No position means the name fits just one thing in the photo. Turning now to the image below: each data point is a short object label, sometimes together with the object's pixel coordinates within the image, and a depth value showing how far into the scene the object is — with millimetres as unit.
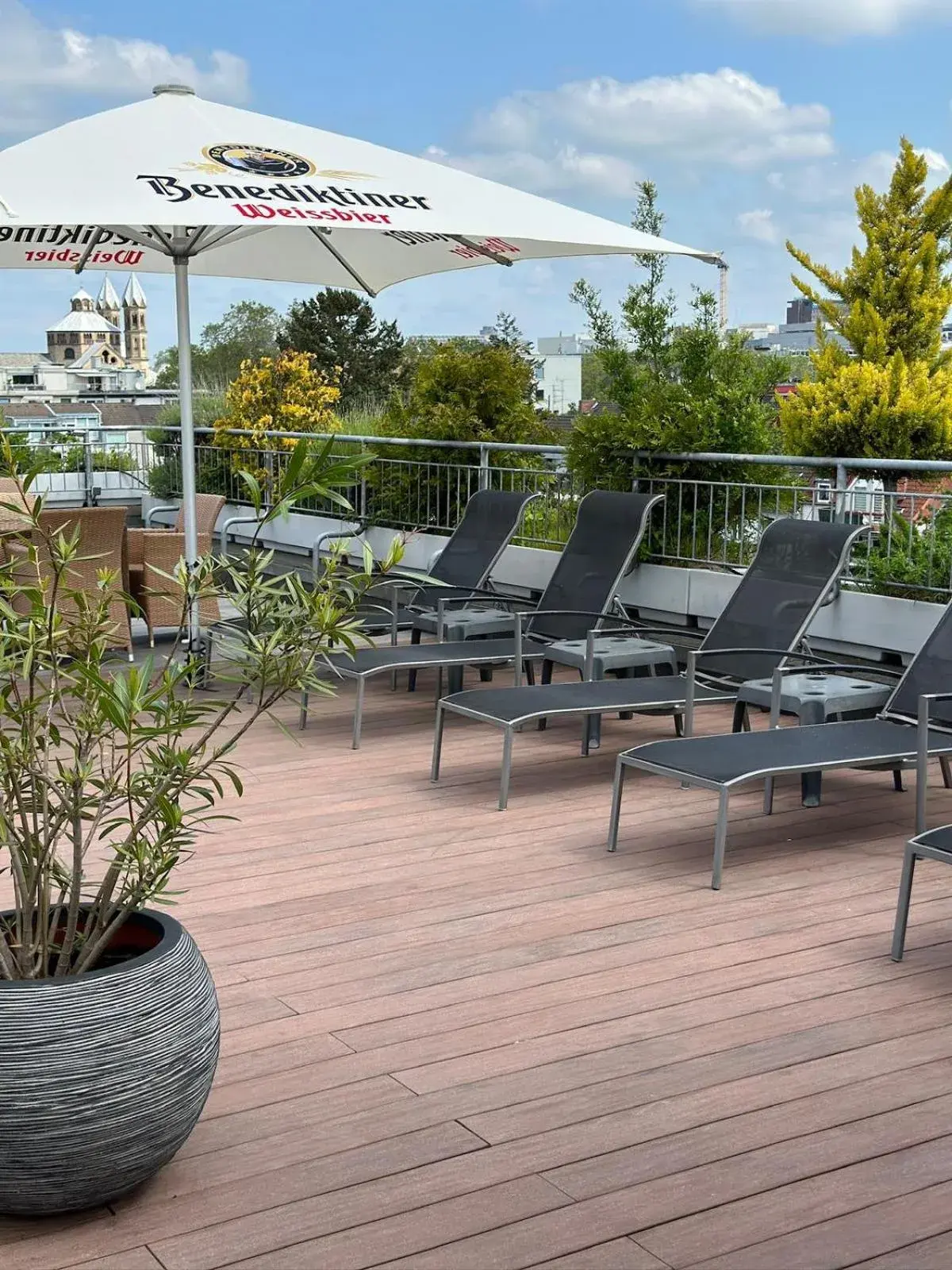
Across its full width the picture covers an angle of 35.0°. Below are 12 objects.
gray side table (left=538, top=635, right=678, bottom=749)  6863
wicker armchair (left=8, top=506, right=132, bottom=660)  8031
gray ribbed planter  2715
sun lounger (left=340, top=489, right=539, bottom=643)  8398
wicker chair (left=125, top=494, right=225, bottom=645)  8828
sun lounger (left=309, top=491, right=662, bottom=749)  7172
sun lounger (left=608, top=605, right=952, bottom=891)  4930
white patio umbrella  6457
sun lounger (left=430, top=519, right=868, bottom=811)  6012
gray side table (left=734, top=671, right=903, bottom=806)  5918
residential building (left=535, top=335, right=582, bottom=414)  27781
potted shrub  2730
